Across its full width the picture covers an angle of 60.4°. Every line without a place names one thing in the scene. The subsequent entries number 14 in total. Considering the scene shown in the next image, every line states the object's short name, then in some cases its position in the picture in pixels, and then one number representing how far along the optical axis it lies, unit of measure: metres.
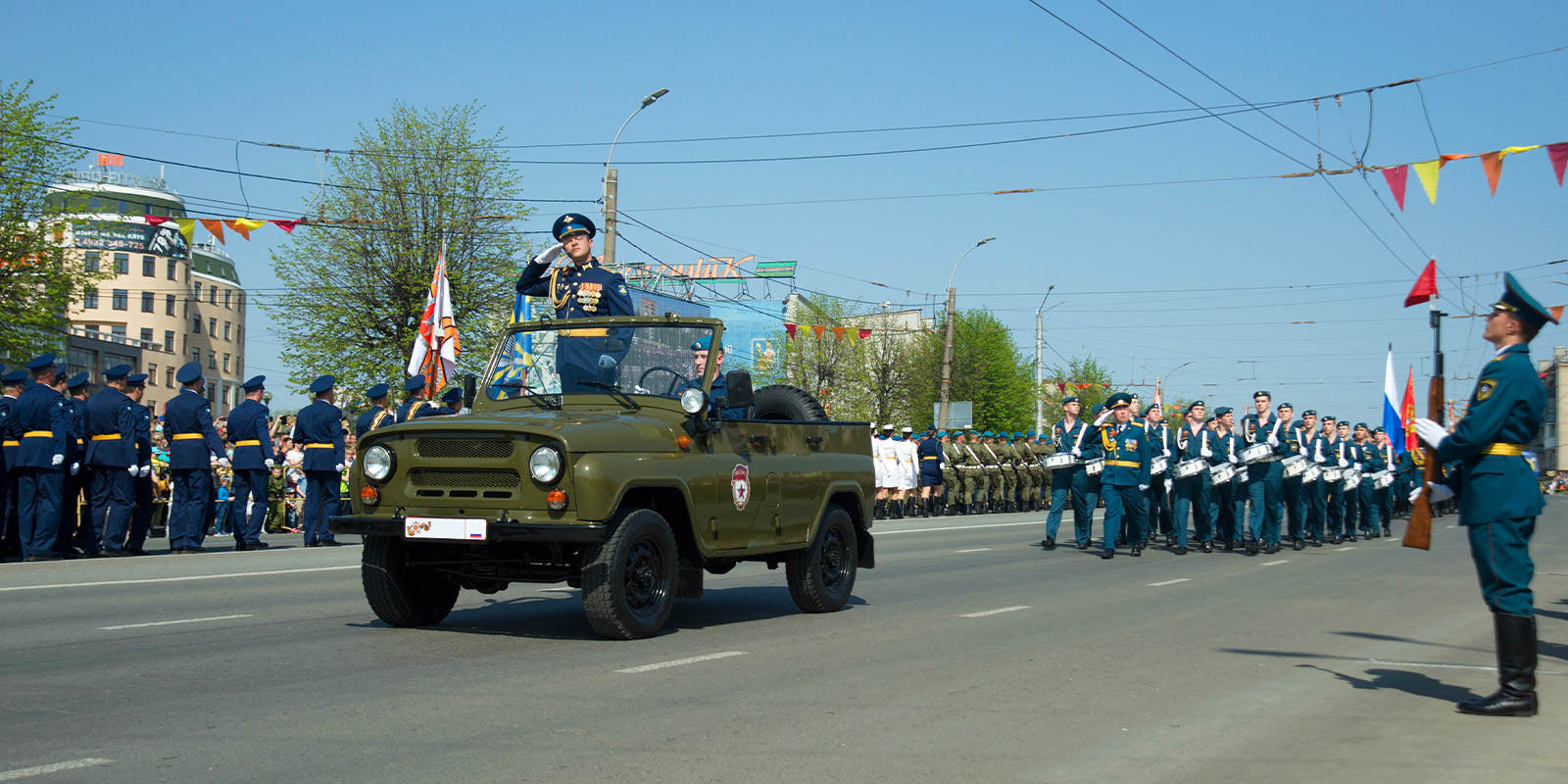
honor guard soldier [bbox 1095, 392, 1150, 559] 18.02
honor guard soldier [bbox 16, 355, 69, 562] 14.15
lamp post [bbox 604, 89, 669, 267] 26.83
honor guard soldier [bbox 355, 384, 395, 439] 16.99
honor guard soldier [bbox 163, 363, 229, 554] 15.84
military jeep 7.57
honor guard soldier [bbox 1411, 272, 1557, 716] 6.34
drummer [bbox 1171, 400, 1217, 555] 19.52
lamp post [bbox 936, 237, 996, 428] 41.81
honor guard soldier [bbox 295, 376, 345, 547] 17.17
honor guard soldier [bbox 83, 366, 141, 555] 14.91
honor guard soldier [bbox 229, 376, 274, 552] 16.47
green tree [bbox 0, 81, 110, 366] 34.62
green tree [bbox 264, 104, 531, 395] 37.12
